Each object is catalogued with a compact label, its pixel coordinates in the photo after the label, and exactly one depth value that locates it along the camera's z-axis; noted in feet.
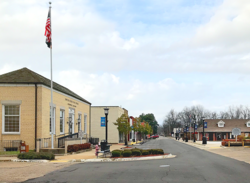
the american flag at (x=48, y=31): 87.23
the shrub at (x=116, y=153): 74.38
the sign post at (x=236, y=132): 140.49
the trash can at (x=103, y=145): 81.20
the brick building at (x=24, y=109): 89.20
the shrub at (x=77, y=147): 87.68
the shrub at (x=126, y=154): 73.92
